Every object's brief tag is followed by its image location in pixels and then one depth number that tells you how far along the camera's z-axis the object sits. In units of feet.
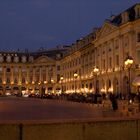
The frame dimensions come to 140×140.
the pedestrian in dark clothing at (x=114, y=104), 93.73
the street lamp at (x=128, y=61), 111.17
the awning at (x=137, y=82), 127.13
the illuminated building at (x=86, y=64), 201.87
